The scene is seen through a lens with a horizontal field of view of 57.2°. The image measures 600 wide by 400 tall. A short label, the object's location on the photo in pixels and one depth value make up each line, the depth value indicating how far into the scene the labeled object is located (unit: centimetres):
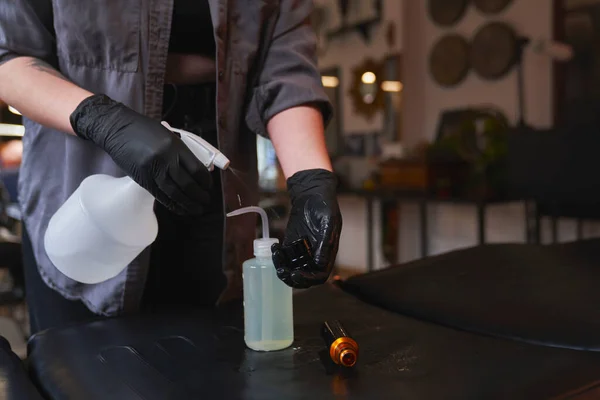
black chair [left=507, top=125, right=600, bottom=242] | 213
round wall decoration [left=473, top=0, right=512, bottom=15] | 308
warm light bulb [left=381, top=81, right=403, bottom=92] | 367
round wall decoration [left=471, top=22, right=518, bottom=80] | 305
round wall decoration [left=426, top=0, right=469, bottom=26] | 330
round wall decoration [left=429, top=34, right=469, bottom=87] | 332
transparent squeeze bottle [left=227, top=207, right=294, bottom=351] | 61
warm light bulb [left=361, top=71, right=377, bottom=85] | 386
